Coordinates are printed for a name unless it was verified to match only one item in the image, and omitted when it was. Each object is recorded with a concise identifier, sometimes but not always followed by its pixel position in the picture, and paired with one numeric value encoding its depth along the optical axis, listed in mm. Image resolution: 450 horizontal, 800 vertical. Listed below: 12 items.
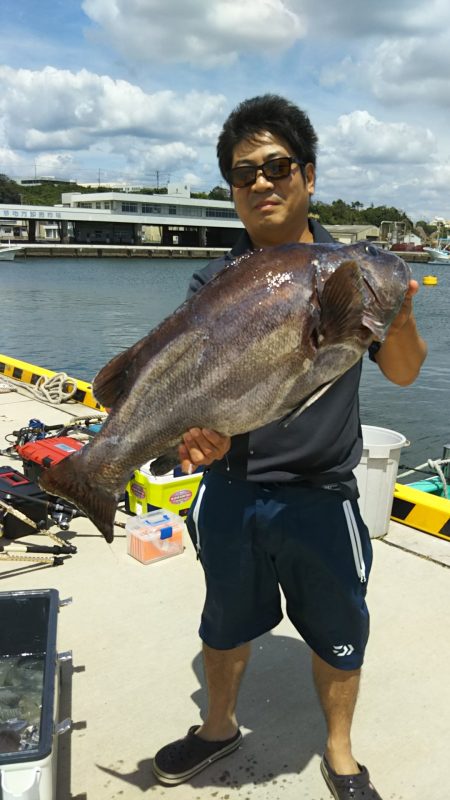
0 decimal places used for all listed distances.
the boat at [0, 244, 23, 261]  63188
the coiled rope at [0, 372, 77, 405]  9031
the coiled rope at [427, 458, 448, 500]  6438
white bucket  4777
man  2391
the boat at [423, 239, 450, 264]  94500
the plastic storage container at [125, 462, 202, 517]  5004
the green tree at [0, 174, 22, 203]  121000
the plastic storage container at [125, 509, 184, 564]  4523
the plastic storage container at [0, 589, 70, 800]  2059
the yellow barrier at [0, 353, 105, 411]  9289
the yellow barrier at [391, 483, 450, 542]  4974
